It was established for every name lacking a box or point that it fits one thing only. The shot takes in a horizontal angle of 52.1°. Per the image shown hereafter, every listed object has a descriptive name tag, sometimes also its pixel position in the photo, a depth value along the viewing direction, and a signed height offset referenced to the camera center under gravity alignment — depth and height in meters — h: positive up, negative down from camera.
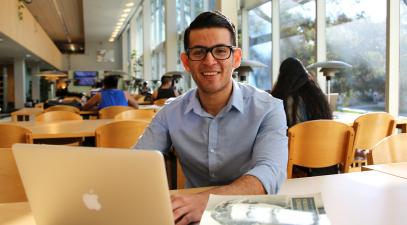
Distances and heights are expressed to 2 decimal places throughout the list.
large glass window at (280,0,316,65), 5.46 +0.90
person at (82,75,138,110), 5.89 +0.01
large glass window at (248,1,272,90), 6.57 +0.89
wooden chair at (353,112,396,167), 3.16 -0.27
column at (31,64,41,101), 18.25 +0.52
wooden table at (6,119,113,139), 3.19 -0.26
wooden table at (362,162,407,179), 1.51 -0.29
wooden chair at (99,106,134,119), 5.10 -0.19
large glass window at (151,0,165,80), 13.31 +1.98
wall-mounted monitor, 21.73 +1.01
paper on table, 0.86 -0.25
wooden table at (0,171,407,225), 1.04 -0.30
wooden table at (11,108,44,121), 5.95 -0.24
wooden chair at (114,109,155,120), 4.23 -0.20
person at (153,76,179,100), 7.64 +0.12
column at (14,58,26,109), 14.39 +0.49
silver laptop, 0.75 -0.17
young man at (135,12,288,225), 1.37 -0.10
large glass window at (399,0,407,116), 4.00 +0.30
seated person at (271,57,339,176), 2.82 -0.04
